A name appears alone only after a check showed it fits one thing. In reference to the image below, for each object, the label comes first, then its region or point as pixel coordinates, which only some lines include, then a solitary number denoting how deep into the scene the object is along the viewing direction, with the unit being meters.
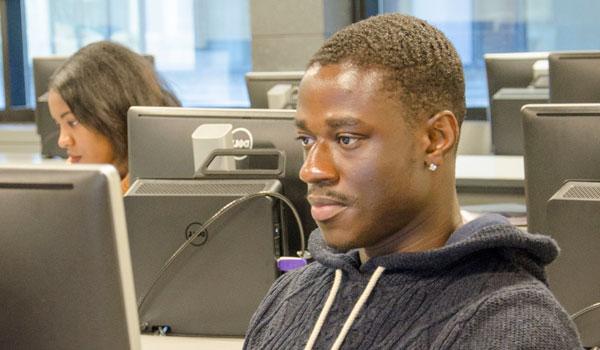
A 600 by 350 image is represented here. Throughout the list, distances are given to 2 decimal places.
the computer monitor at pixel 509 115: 4.88
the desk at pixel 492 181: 5.17
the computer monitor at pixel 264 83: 5.01
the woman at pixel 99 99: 3.66
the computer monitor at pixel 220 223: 2.80
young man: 1.51
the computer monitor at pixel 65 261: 1.73
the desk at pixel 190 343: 2.91
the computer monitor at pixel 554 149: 2.64
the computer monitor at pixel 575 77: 3.94
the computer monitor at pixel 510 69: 5.00
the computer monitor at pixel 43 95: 5.84
